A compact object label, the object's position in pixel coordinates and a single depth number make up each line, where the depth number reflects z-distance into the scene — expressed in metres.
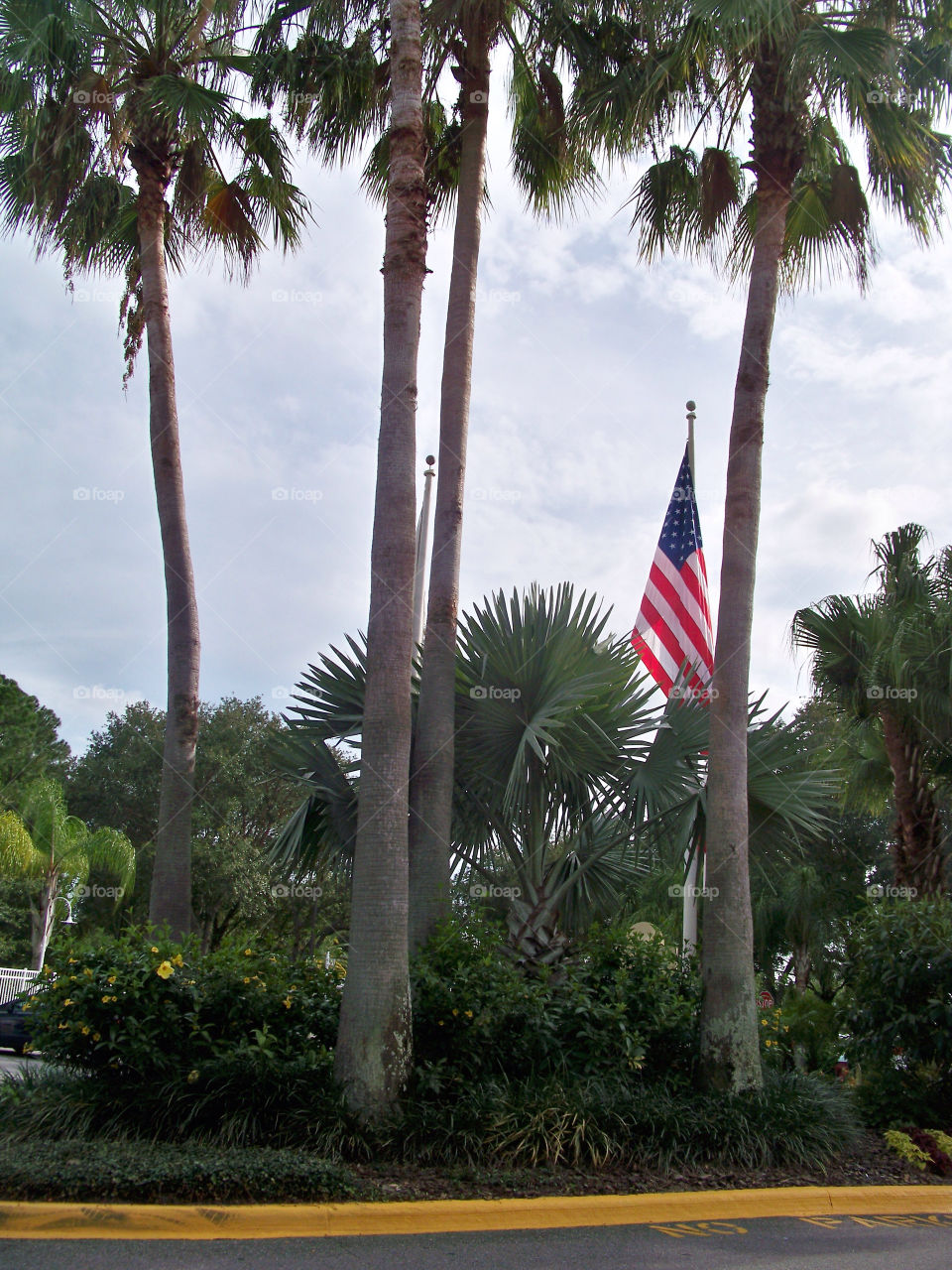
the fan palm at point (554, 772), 9.30
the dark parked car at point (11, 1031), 18.53
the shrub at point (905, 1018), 8.65
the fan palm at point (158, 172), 10.71
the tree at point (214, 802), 27.45
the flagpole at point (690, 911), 11.35
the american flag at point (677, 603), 12.86
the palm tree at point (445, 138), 9.44
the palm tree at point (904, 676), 12.19
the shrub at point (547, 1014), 7.45
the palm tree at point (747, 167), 8.45
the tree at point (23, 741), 39.22
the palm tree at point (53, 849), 25.39
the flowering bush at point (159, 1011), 6.81
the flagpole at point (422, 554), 14.66
